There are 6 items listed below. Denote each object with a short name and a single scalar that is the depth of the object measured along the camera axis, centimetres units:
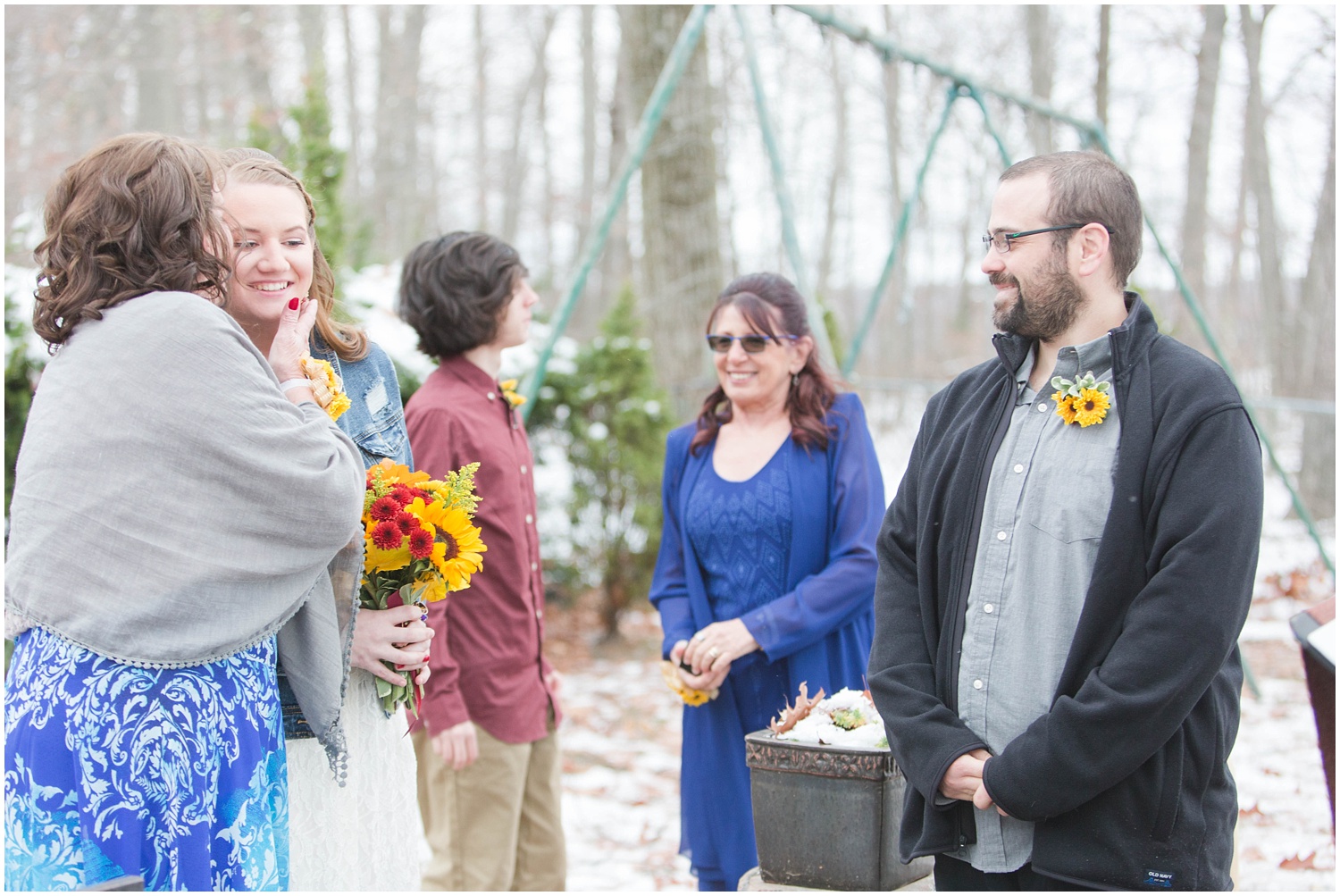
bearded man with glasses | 202
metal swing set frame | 500
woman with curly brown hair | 187
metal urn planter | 260
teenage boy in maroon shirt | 346
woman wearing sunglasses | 327
